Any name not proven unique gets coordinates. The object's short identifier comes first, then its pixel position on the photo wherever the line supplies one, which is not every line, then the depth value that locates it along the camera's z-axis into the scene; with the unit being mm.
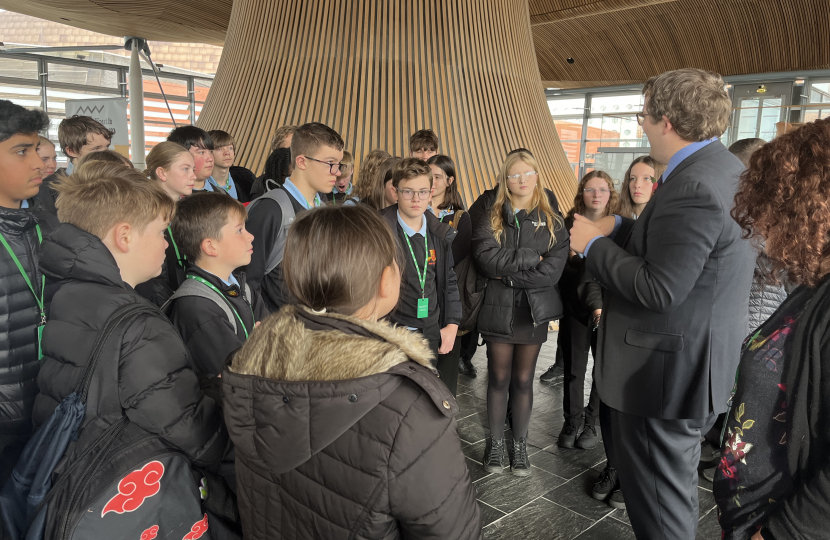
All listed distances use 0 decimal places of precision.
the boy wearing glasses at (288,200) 2742
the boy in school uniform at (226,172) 4477
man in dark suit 1863
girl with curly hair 1137
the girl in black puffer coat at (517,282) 3041
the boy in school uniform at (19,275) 1900
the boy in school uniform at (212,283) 1854
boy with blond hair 1332
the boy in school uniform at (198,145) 3623
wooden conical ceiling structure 6109
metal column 12750
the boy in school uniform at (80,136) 3967
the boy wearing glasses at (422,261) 2949
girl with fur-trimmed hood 1056
